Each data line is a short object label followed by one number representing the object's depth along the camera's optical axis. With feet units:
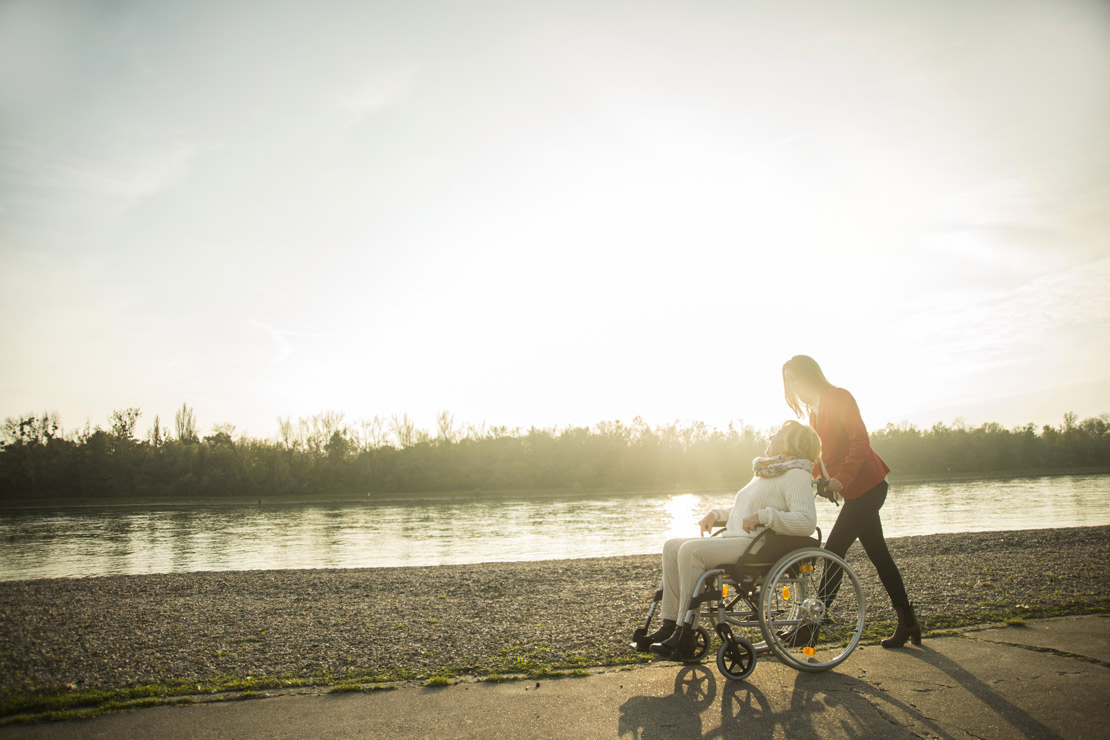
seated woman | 13.56
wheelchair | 13.29
